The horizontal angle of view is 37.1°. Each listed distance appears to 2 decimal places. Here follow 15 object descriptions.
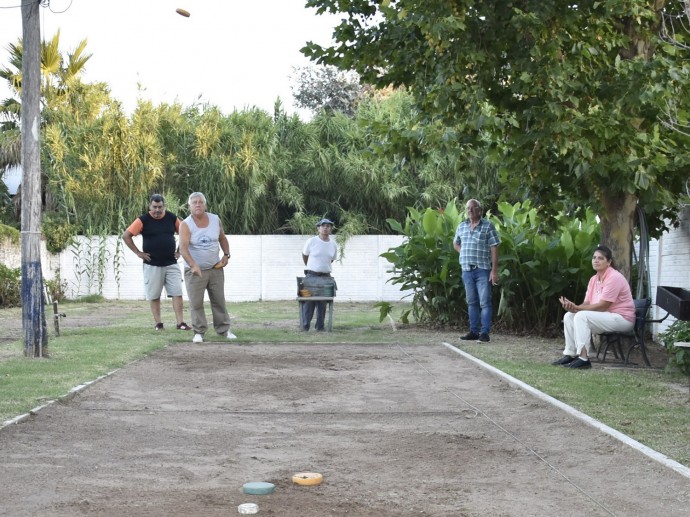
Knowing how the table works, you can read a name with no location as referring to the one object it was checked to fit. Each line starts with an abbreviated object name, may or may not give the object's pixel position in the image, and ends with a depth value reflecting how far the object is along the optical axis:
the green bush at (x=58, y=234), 27.27
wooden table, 15.57
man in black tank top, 14.98
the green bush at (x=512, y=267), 14.71
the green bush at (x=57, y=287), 25.20
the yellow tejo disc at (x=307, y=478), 5.71
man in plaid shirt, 14.16
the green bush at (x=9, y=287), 22.36
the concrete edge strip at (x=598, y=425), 6.05
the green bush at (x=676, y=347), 10.14
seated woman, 10.93
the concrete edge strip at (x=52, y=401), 7.26
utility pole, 11.50
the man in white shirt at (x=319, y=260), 16.00
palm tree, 29.14
